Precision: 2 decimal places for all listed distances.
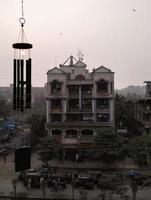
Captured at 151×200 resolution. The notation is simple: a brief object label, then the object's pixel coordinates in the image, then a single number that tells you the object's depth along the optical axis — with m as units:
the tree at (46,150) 21.97
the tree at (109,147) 21.48
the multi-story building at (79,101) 27.33
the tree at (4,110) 45.69
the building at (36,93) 80.74
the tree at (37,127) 30.25
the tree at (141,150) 20.04
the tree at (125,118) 35.53
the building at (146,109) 29.17
